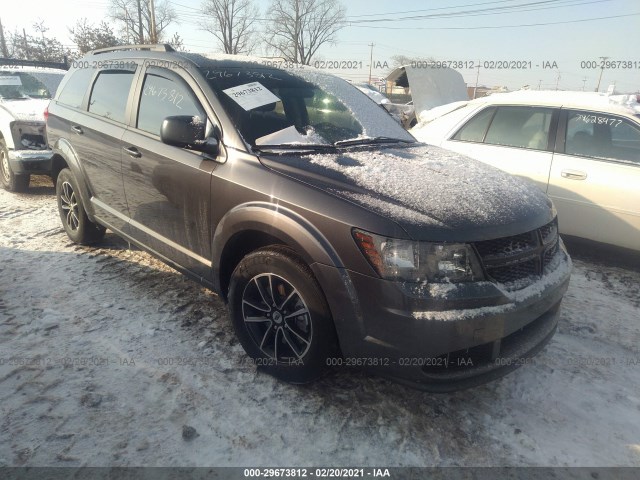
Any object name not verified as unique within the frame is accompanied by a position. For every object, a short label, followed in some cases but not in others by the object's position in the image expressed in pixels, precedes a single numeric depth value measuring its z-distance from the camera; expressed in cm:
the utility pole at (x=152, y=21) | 2687
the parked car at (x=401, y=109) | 1088
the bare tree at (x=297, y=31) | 5019
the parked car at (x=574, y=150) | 400
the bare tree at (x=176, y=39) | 3449
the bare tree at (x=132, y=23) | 3866
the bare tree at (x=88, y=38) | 3120
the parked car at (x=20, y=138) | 597
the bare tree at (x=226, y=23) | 5344
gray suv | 194
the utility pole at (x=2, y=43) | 3308
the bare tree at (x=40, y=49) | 3188
